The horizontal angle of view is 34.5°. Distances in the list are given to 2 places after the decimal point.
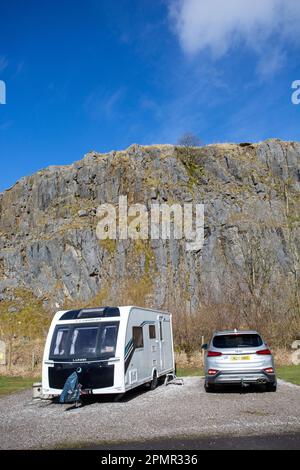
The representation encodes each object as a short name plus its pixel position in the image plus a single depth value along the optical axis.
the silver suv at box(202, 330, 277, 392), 13.27
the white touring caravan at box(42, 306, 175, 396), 12.88
